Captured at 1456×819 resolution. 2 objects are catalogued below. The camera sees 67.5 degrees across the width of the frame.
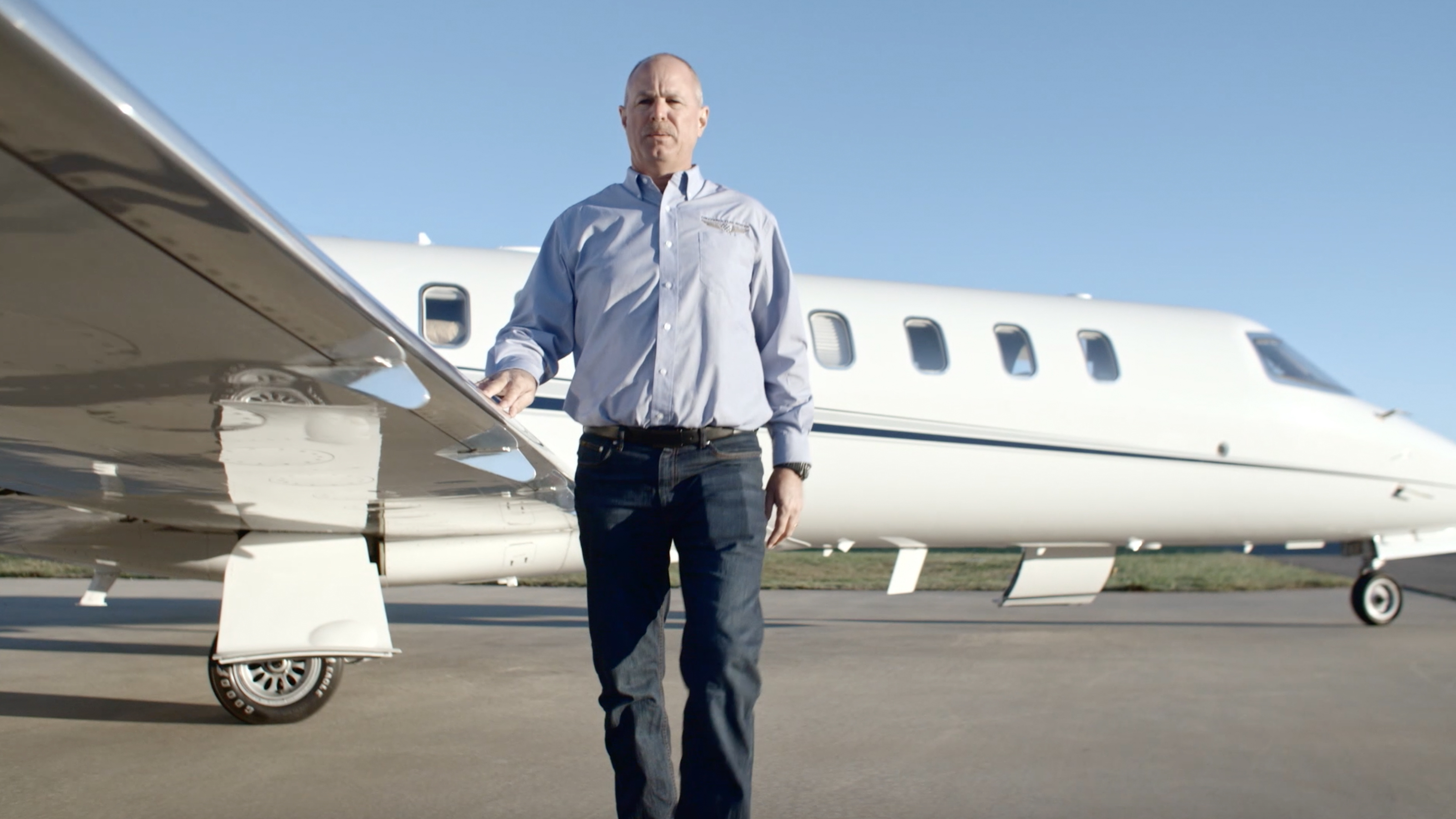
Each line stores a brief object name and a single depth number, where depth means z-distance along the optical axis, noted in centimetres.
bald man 230
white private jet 157
